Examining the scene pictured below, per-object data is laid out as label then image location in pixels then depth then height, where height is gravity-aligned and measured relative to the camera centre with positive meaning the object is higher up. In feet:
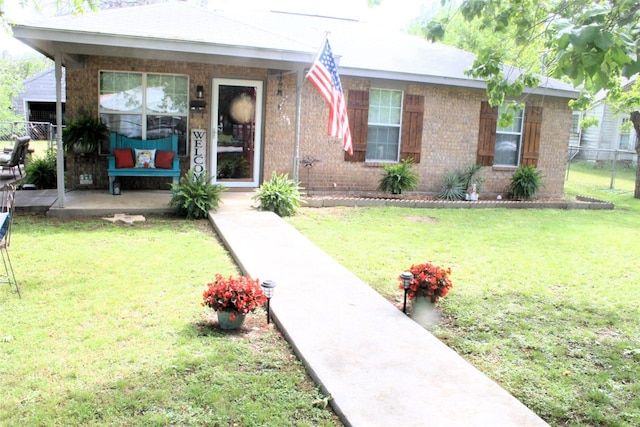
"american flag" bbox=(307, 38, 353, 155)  27.84 +2.67
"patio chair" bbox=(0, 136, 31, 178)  39.93 -2.27
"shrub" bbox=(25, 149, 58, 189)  35.86 -3.16
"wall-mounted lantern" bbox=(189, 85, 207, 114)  34.94 +1.95
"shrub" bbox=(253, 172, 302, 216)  29.71 -3.23
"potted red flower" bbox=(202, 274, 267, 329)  13.61 -4.05
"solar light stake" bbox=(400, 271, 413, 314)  15.29 -3.75
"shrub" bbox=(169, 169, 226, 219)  28.17 -3.30
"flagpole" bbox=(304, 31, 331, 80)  28.21 +4.60
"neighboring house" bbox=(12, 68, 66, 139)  92.27 +4.56
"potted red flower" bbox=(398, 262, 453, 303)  15.37 -3.84
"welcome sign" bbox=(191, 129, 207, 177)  34.58 -1.01
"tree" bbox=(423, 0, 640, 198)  8.25 +2.47
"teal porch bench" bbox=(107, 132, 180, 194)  31.37 -1.59
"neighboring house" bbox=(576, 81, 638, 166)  83.87 +2.66
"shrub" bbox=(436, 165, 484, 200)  40.19 -2.58
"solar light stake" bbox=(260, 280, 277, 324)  14.21 -3.87
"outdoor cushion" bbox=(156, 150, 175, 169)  32.78 -1.66
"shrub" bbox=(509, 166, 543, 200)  41.45 -2.44
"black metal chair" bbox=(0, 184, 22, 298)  15.53 -2.90
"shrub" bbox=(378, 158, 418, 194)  38.04 -2.45
